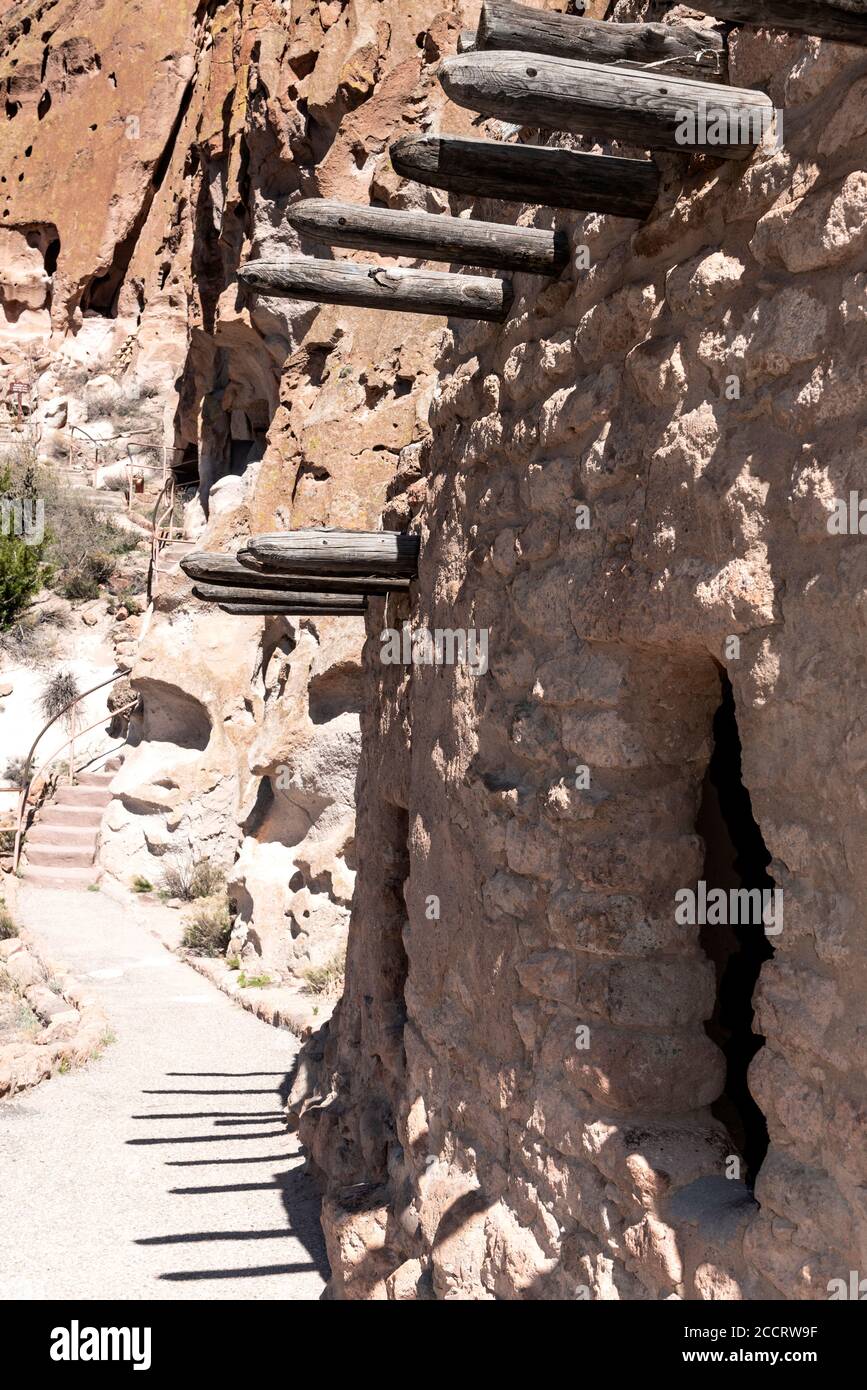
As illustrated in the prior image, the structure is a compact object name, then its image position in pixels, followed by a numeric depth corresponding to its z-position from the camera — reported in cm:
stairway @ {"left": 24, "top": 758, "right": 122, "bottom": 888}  1350
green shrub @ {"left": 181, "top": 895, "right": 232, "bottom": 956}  1058
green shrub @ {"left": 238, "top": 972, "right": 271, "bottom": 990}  921
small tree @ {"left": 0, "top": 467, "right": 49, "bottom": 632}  1514
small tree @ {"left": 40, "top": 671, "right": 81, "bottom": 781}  1839
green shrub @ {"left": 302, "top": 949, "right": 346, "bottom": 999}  855
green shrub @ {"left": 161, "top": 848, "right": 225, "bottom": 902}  1245
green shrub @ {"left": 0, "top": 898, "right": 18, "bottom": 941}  1041
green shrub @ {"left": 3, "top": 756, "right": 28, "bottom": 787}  1624
